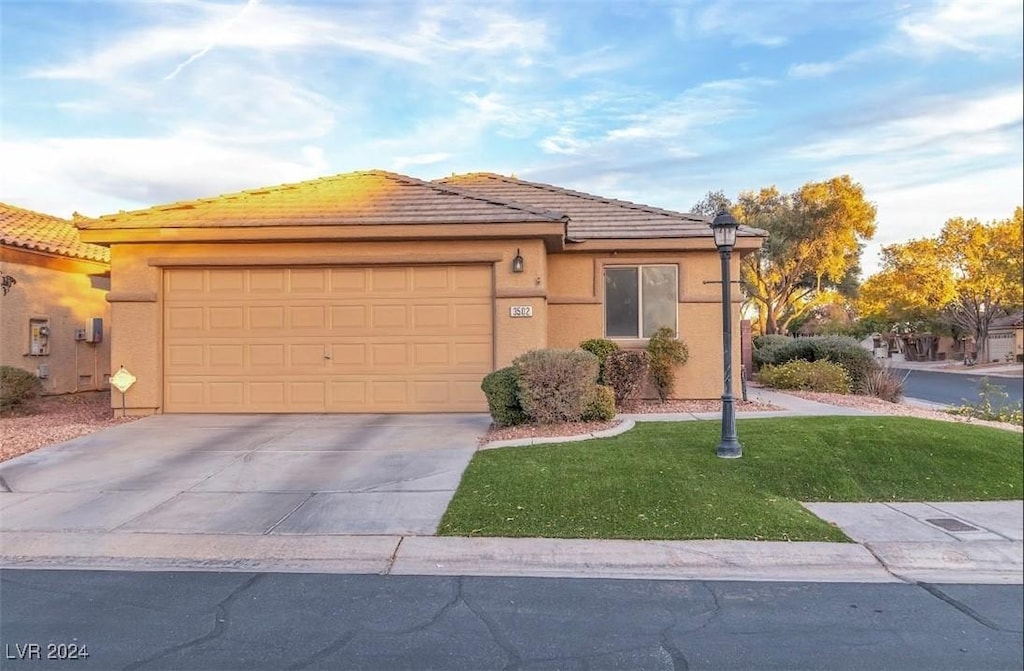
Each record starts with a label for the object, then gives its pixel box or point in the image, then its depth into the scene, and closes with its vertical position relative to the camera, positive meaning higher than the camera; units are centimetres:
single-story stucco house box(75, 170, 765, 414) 1109 +65
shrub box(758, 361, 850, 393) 1405 -83
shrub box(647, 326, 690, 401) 1224 -32
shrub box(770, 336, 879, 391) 1494 -35
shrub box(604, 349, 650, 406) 1152 -59
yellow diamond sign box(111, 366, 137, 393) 1098 -68
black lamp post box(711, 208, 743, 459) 762 +7
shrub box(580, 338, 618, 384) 1152 -17
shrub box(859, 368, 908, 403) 1441 -106
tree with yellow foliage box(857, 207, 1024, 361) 3809 +388
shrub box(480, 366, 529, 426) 937 -84
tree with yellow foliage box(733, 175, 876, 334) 2891 +480
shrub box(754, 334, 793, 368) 1739 -28
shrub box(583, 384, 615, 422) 949 -99
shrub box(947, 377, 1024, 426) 1081 -125
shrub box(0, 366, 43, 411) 1105 -82
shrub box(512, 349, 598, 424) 905 -62
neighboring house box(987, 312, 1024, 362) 4440 +6
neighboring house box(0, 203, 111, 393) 1304 +75
